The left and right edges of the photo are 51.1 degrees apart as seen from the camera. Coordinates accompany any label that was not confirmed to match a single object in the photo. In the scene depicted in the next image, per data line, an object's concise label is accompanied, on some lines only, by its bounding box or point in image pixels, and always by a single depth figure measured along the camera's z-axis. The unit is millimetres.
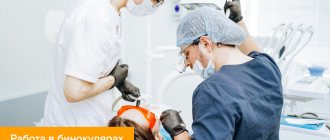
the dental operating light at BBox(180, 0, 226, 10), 1797
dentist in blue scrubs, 1077
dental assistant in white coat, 1329
